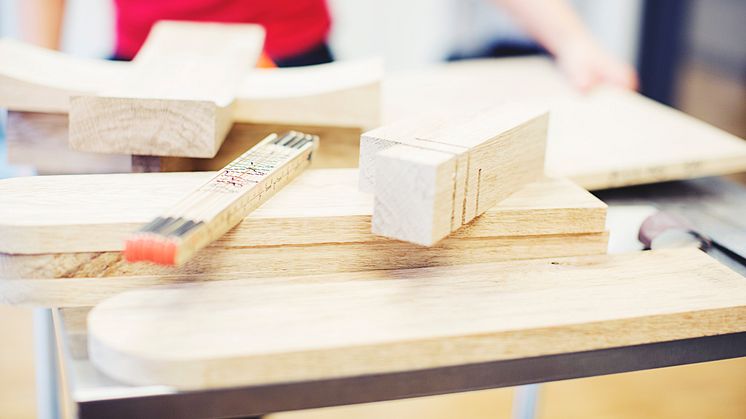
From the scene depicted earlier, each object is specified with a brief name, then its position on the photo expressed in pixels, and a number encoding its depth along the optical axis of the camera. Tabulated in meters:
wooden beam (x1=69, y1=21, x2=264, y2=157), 0.89
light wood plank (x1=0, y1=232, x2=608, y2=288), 0.80
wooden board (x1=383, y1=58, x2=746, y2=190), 1.03
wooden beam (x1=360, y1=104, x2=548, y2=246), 0.79
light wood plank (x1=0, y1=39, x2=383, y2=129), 0.96
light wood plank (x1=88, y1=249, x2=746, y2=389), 0.74
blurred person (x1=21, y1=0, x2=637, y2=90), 1.25
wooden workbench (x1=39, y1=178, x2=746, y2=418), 0.74
